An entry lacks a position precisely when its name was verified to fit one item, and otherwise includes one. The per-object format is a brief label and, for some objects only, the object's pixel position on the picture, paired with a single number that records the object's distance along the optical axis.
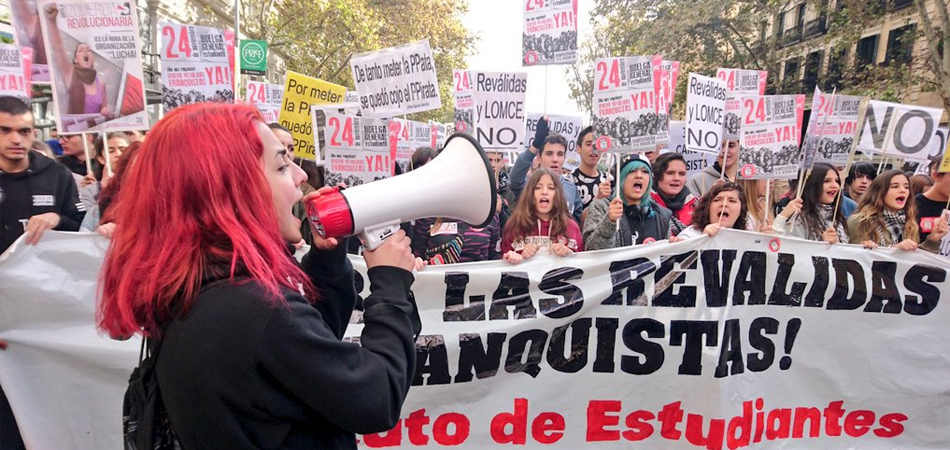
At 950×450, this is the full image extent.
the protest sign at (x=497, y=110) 5.78
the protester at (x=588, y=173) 5.60
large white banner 3.12
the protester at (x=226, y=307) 1.12
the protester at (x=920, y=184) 5.57
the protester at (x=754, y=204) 4.45
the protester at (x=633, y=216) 3.98
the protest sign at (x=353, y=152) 5.26
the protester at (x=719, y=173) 5.96
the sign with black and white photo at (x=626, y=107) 4.18
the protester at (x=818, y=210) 4.43
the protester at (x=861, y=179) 5.89
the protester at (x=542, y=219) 4.00
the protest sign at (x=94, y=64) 3.73
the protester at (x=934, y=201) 4.82
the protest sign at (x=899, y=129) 5.23
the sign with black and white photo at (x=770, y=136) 4.27
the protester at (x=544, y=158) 5.86
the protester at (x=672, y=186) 4.78
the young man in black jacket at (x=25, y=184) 3.23
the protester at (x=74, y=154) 5.41
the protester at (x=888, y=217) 4.38
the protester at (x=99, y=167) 4.31
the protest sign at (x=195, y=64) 4.83
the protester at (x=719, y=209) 3.70
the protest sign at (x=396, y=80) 5.26
